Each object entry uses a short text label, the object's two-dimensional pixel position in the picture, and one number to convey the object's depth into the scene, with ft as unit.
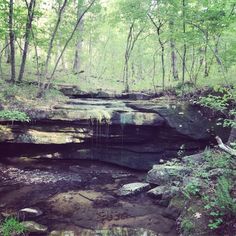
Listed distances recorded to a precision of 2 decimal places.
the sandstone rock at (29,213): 20.54
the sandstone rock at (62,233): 18.35
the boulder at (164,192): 23.00
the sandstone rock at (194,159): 27.37
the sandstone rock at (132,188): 26.22
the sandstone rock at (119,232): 18.76
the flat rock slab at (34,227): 18.28
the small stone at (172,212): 20.97
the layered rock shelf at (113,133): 31.96
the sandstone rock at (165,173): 25.31
